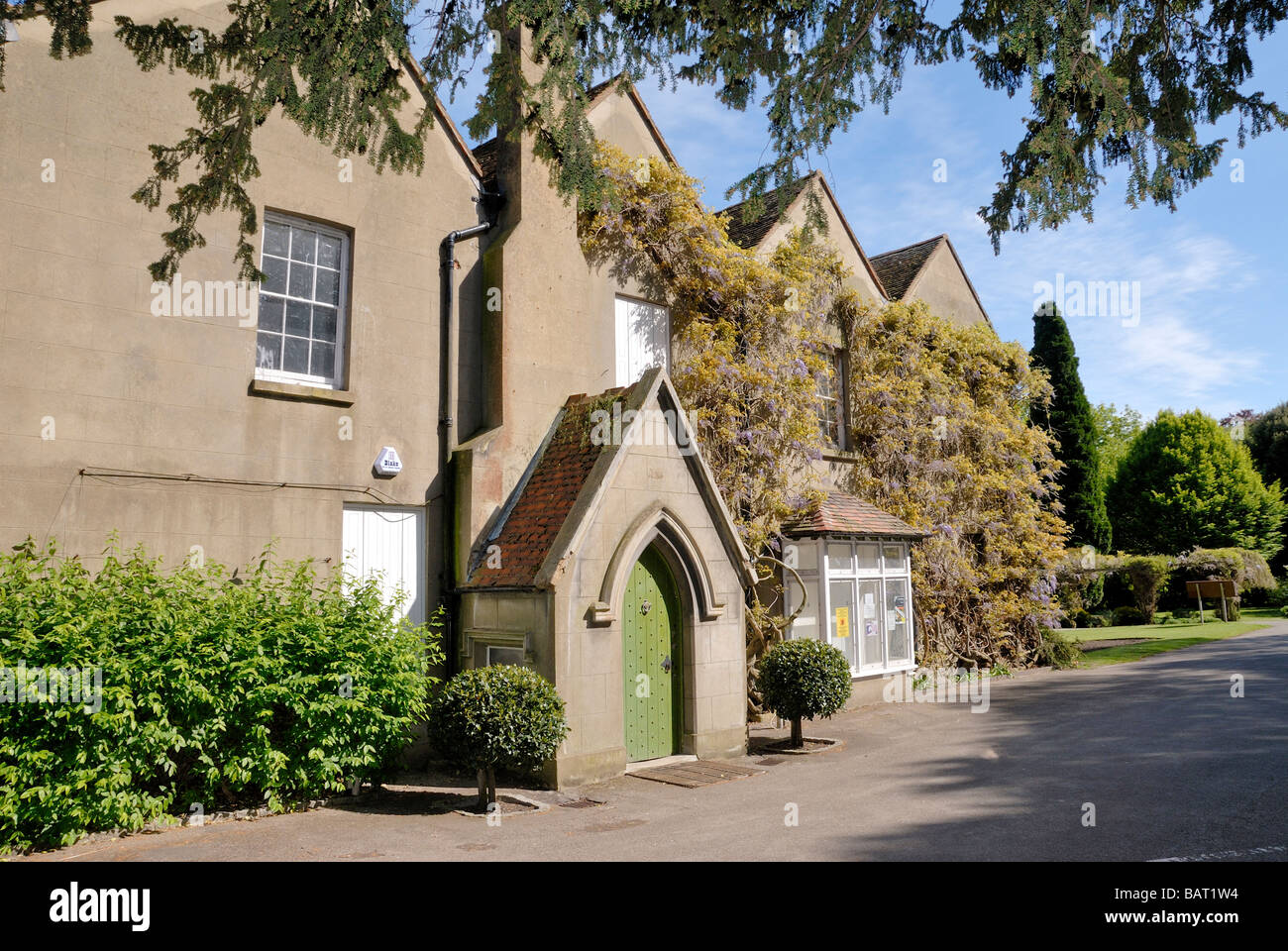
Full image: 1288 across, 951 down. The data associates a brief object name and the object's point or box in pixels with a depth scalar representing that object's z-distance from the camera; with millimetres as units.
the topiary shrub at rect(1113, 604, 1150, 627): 34969
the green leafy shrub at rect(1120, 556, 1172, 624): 33344
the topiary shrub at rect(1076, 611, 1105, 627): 36109
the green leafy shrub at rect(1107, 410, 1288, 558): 42062
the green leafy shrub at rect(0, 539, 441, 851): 7664
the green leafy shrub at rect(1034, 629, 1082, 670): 21391
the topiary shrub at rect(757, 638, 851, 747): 12547
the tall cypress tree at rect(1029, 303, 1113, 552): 33812
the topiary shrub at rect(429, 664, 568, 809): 9328
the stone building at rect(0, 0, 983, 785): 9539
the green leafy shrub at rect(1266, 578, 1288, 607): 37688
